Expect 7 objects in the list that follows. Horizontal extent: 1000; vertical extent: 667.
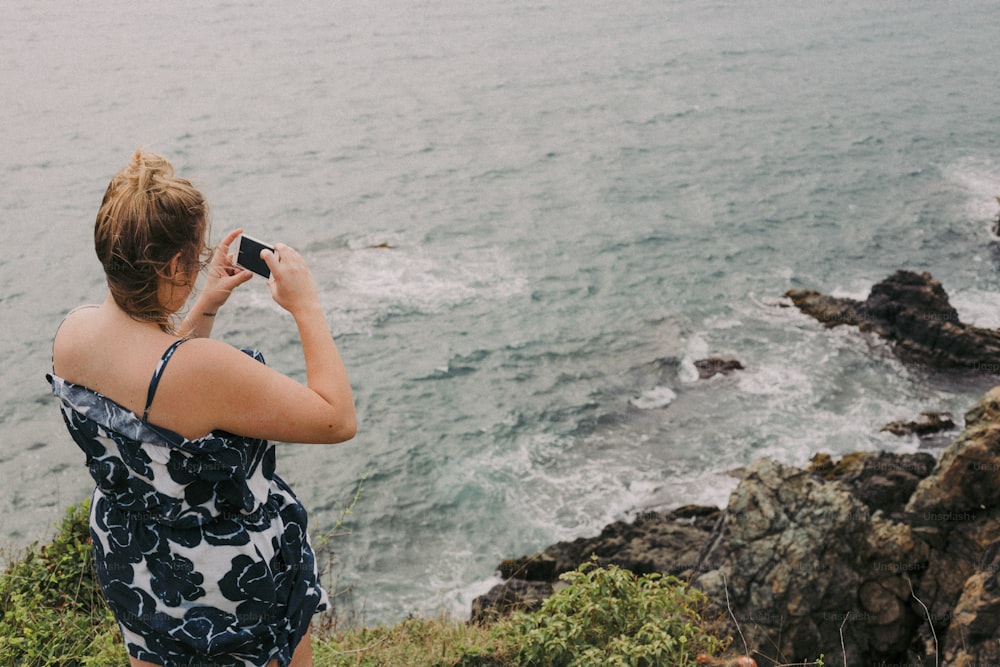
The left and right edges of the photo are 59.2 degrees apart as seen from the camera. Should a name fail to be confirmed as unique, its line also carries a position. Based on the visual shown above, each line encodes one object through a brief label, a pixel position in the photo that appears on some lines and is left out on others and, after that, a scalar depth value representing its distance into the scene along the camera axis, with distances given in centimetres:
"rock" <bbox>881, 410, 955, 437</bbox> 1617
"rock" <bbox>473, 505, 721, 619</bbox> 1154
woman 254
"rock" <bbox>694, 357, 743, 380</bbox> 1831
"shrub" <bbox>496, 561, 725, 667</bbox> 505
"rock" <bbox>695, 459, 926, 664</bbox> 807
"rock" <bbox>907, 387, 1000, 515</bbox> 921
